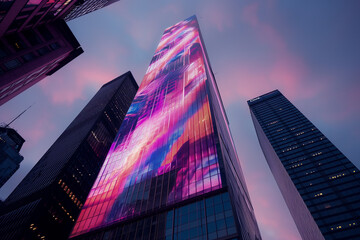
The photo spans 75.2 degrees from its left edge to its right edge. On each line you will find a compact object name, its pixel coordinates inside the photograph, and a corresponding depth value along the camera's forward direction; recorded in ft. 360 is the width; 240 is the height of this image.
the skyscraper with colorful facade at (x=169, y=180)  140.97
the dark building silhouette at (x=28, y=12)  133.11
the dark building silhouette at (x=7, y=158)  305.12
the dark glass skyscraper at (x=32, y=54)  162.40
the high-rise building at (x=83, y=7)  207.04
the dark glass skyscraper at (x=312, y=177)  331.77
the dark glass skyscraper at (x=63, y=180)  270.77
